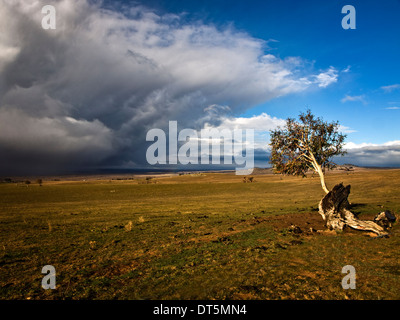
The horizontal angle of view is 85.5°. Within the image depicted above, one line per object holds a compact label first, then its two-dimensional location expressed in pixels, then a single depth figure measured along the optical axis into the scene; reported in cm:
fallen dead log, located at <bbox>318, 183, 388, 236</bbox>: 1457
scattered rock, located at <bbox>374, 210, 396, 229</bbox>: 1440
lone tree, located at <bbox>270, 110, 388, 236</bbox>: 1948
